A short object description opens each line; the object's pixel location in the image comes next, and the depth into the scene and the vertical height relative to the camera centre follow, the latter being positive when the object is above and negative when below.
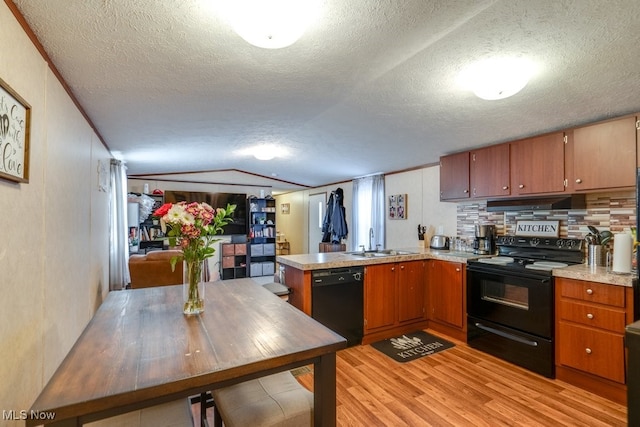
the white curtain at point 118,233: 3.73 -0.23
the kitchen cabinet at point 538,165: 2.68 +0.47
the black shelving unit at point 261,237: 6.76 -0.51
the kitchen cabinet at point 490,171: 3.08 +0.47
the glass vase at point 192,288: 1.54 -0.38
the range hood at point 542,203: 2.70 +0.11
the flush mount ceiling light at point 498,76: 1.76 +0.86
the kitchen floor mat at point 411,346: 2.87 -1.34
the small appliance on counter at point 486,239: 3.45 -0.29
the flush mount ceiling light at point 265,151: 4.10 +0.92
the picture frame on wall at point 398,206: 4.84 +0.14
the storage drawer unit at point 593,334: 2.11 -0.90
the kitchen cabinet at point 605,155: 2.25 +0.47
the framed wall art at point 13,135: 1.10 +0.32
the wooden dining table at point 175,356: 0.86 -0.50
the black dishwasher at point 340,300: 2.87 -0.85
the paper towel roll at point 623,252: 2.23 -0.28
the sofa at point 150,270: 3.56 -0.66
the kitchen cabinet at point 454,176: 3.48 +0.46
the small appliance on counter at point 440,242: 3.94 -0.36
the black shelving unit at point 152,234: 5.80 -0.37
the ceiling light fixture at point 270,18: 1.23 +0.83
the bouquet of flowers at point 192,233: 1.50 -0.09
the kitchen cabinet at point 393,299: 3.16 -0.93
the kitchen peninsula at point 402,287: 3.02 -0.78
